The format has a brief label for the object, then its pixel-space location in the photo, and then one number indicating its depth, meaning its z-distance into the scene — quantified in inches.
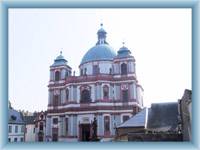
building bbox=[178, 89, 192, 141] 429.0
